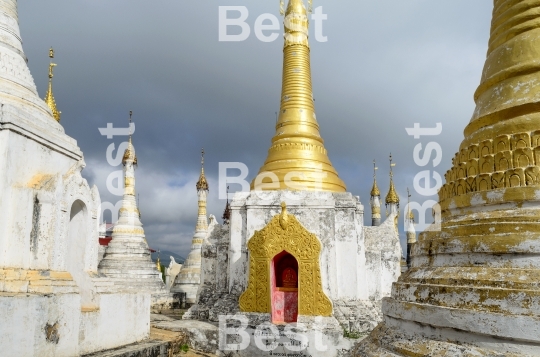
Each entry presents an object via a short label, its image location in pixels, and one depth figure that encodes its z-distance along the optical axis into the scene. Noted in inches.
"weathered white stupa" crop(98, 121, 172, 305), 590.2
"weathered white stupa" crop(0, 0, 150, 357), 202.4
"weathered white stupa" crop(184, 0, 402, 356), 365.4
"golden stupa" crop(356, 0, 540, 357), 113.2
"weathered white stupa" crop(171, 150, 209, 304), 711.7
